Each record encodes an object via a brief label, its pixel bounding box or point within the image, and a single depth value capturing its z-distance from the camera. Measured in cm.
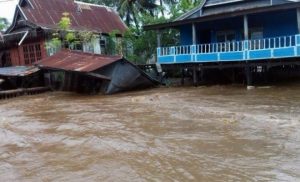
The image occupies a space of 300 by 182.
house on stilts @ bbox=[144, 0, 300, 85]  1046
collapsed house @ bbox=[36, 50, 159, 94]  1160
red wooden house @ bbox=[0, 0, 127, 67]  1592
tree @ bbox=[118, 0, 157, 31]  2110
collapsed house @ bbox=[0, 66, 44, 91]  1452
